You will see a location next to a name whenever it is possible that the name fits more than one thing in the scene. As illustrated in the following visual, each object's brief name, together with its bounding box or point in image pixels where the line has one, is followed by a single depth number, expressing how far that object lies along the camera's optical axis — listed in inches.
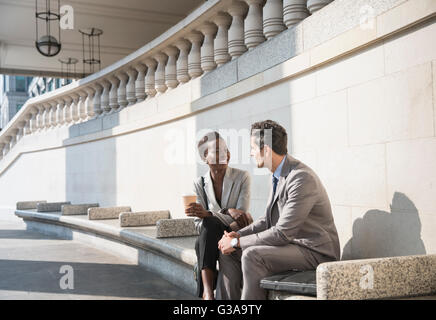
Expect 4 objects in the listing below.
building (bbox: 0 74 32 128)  1947.6
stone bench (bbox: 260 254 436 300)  91.4
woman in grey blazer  137.5
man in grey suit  114.9
